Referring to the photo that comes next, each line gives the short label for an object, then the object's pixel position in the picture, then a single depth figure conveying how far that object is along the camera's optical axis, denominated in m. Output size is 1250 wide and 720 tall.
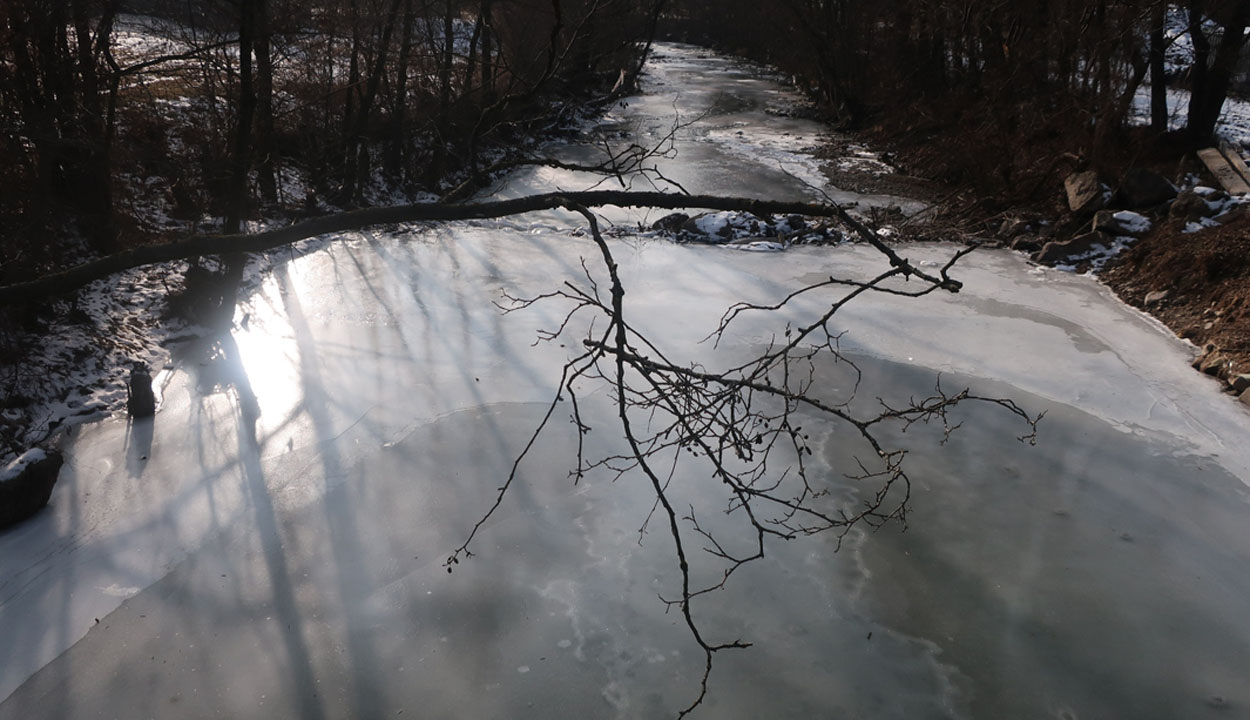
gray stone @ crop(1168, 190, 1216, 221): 11.00
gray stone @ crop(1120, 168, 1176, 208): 11.94
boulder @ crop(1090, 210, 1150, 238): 11.41
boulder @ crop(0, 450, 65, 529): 5.57
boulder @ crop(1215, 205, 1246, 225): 10.60
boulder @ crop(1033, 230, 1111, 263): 11.51
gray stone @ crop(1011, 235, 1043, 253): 12.07
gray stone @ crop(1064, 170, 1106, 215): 12.39
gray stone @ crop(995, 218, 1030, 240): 12.61
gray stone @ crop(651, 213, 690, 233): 13.08
